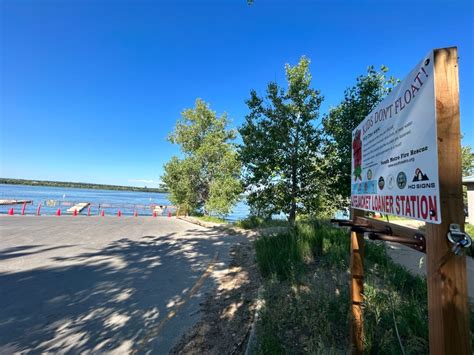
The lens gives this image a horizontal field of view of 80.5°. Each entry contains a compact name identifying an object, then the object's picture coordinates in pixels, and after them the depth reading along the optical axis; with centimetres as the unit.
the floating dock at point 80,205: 3779
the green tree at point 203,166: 2430
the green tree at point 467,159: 2839
